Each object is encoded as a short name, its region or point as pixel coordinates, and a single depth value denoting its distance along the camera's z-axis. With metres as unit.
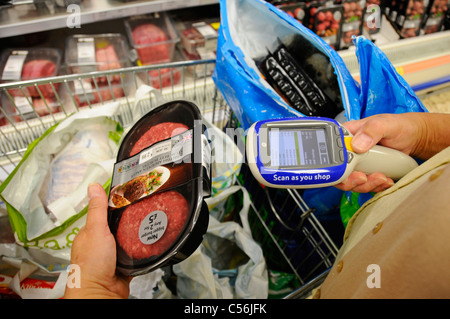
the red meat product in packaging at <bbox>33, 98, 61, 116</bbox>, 1.53
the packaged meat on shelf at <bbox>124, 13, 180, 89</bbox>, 1.76
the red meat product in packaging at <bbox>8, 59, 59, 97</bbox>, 1.54
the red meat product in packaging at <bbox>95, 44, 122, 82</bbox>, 1.66
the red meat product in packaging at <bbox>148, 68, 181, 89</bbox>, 1.74
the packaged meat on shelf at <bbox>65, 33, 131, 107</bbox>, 1.64
